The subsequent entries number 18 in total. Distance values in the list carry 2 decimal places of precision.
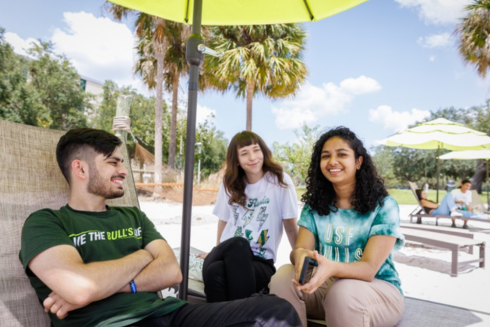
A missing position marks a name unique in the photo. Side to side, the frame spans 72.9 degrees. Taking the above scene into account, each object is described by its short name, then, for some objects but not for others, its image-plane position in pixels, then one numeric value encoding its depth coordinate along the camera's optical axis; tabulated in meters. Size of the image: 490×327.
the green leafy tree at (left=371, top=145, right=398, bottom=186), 35.56
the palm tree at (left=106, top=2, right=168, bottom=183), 12.08
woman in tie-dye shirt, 1.41
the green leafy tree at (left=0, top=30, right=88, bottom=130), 17.39
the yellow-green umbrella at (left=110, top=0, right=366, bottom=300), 1.80
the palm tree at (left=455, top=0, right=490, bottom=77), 11.97
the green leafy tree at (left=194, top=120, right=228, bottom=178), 23.52
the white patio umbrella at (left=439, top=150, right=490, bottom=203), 10.37
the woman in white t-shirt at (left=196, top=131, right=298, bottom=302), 1.78
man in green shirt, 1.21
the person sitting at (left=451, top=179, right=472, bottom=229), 7.99
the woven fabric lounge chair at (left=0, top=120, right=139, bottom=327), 1.47
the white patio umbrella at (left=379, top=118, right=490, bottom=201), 7.80
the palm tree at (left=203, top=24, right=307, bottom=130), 11.42
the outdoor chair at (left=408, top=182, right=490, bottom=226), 7.23
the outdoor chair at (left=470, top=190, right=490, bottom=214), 8.61
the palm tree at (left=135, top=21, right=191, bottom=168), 13.34
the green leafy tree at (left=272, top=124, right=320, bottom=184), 15.87
